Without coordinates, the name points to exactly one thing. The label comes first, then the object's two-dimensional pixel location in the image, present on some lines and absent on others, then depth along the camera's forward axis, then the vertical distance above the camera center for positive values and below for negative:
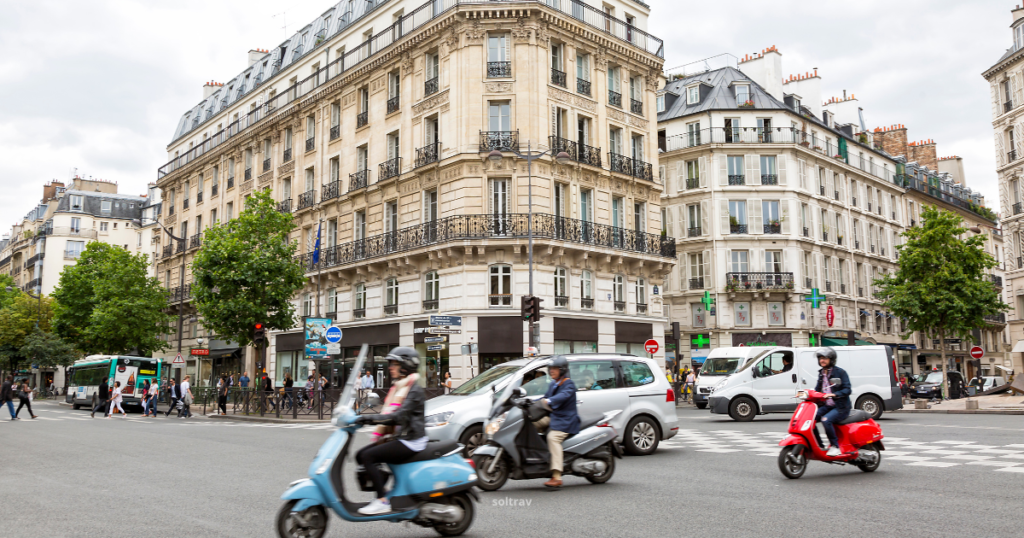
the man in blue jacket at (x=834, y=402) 9.59 -0.54
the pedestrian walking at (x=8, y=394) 24.28 -0.75
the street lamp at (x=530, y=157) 24.55 +6.65
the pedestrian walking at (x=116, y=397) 29.26 -1.07
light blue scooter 5.76 -0.97
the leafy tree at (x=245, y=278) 28.86 +3.31
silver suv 10.70 -0.49
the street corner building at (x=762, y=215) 41.44 +8.06
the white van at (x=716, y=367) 27.98 -0.27
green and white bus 35.19 -0.30
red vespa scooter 9.41 -1.02
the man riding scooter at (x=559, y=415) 8.73 -0.59
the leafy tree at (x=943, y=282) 35.72 +3.45
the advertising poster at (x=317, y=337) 24.39 +0.90
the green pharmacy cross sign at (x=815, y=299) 37.51 +2.91
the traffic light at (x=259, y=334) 27.22 +1.14
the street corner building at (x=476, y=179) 28.34 +7.30
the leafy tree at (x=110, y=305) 42.94 +3.64
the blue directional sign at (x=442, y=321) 24.62 +1.36
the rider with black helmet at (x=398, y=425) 6.14 -0.49
